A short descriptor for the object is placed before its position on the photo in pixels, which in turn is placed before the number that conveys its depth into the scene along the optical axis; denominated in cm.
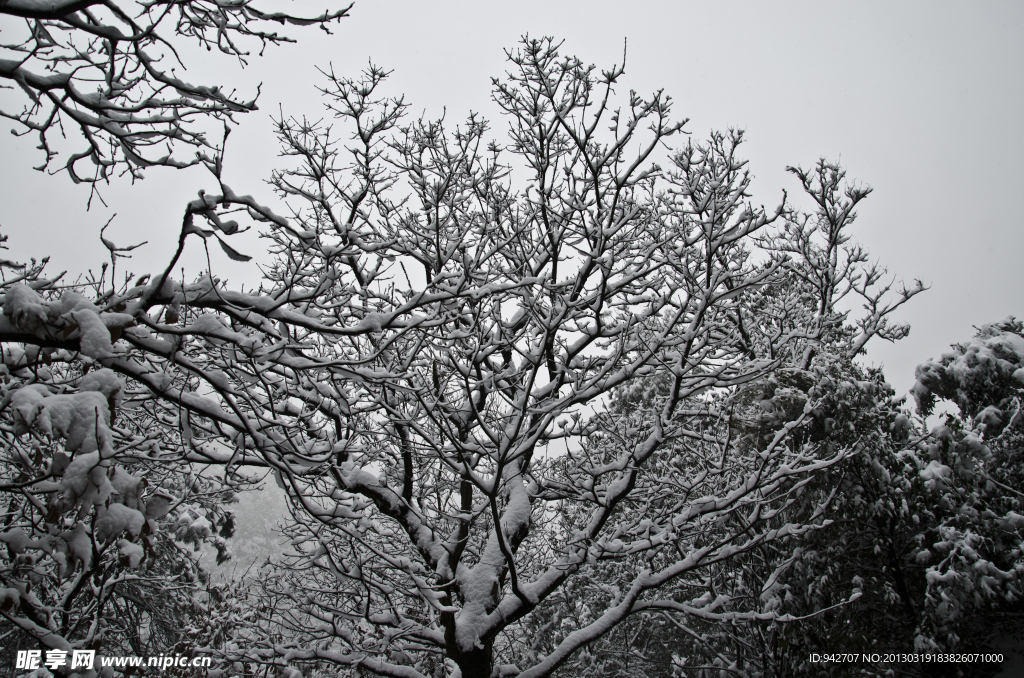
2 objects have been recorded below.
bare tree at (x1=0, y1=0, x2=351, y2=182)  270
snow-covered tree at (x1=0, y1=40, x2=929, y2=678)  277
